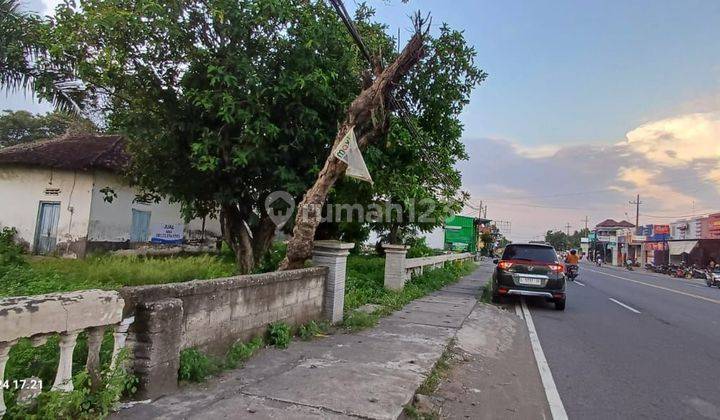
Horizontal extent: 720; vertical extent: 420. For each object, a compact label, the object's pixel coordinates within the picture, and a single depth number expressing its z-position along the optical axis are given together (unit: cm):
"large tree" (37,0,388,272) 809
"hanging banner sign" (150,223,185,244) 1883
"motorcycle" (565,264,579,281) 2294
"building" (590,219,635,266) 7119
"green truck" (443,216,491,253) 3778
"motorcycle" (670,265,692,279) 3984
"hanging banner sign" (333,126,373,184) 755
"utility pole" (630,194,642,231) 6779
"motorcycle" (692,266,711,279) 3781
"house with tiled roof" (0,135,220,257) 1631
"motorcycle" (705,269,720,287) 2927
